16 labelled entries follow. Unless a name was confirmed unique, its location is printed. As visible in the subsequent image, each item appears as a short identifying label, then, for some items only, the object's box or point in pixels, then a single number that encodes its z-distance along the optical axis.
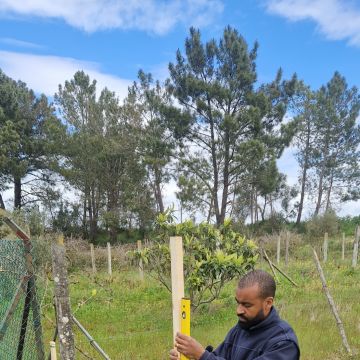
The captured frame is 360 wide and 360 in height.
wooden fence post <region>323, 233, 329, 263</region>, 17.28
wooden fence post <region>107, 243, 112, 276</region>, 16.65
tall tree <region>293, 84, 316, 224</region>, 32.66
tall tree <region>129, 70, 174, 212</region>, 25.39
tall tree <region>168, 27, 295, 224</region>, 24.52
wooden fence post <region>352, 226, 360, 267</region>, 15.40
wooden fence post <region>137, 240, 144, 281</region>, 14.64
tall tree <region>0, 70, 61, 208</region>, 27.45
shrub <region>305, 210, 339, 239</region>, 27.36
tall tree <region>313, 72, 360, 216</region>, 32.84
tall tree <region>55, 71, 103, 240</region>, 28.08
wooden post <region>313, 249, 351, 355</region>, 6.32
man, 2.21
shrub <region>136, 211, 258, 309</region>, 6.88
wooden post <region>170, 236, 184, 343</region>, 2.79
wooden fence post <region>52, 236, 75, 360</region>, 3.22
